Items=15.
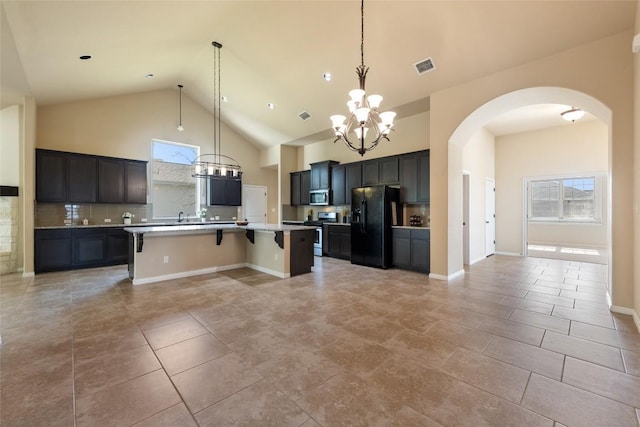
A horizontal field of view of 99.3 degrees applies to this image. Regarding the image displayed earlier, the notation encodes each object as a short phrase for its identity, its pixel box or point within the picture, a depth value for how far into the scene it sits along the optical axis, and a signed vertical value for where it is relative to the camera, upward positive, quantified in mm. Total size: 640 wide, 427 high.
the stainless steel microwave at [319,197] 7520 +441
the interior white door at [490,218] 7289 -164
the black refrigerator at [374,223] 5809 -229
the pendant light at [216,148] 5243 +2013
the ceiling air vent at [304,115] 6595 +2402
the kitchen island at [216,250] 4661 -710
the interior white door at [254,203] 9066 +347
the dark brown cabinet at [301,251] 5133 -738
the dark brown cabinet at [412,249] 5340 -744
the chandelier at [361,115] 3141 +1194
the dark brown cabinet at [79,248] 5324 -710
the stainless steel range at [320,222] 7476 -262
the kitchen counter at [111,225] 5441 -251
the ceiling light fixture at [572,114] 5523 +2024
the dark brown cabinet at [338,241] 6758 -716
